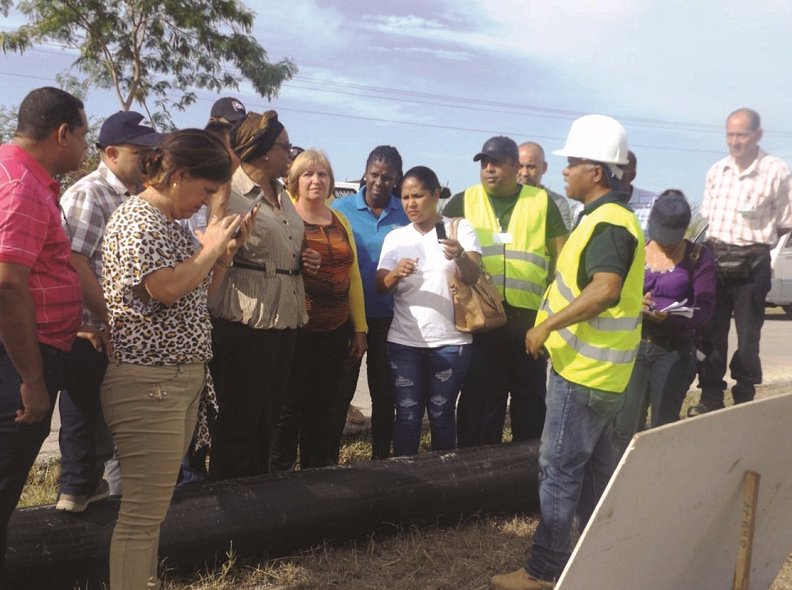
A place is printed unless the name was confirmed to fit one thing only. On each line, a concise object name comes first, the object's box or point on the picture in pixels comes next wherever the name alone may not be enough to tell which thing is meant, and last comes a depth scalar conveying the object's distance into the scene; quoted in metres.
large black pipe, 3.12
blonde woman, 4.39
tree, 16.27
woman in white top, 4.50
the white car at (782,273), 15.36
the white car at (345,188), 14.79
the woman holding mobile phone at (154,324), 2.63
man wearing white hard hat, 3.24
